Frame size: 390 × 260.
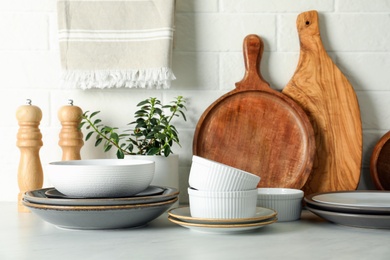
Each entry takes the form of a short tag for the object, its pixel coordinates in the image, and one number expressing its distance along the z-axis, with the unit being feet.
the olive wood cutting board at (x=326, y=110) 4.64
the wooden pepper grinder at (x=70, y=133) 4.52
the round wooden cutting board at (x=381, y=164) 4.60
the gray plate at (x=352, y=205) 3.46
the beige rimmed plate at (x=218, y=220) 3.40
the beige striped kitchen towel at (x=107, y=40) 4.67
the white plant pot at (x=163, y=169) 4.33
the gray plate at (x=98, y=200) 3.41
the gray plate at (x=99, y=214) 3.42
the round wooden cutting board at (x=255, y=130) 4.64
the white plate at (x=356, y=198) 3.87
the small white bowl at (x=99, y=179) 3.50
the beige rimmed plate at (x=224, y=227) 3.41
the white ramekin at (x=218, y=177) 3.40
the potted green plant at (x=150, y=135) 4.36
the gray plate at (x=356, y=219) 3.47
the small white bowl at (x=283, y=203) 3.94
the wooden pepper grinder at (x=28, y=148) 4.43
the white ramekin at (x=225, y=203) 3.43
